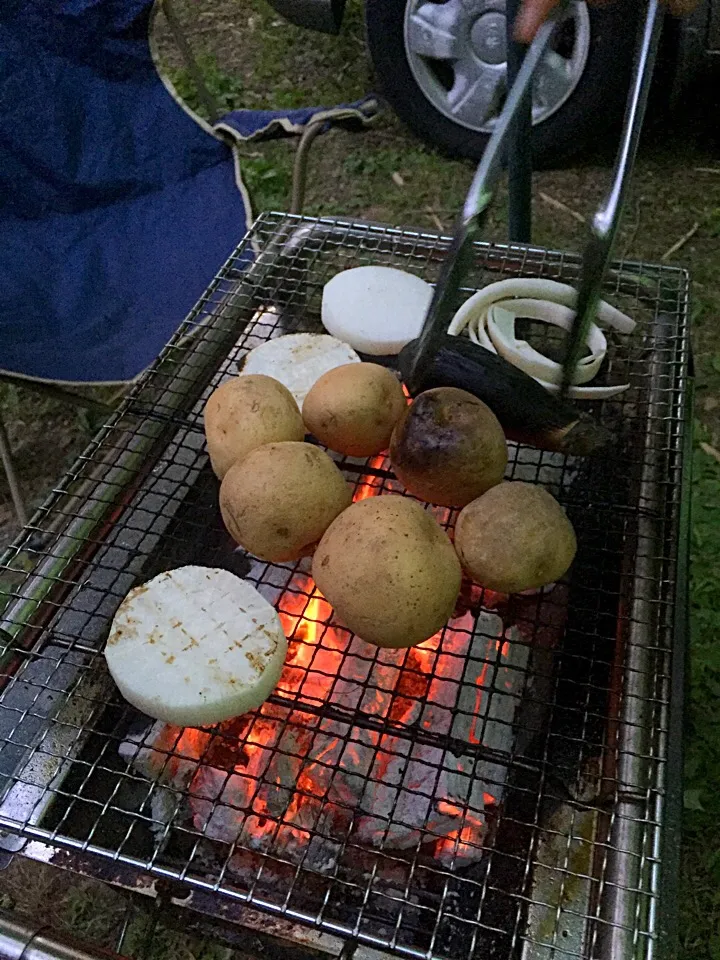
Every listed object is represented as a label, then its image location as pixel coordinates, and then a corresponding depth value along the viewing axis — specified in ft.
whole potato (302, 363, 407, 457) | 1.47
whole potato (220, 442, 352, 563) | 1.31
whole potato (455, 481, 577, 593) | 1.28
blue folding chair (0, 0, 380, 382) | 2.39
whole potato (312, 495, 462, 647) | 1.19
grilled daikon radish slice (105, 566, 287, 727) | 1.22
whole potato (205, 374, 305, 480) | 1.43
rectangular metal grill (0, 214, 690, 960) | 1.12
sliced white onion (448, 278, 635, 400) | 1.69
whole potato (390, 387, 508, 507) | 1.36
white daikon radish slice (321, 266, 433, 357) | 1.80
